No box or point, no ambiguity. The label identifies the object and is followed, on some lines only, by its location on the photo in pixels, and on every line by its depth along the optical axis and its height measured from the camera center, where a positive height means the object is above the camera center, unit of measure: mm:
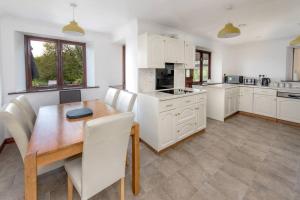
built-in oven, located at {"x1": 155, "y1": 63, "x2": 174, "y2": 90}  3273 +233
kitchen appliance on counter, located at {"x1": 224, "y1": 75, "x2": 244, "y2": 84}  4789 +275
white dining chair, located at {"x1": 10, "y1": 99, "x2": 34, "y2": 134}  1559 -311
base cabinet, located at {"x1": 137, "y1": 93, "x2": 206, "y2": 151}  2418 -536
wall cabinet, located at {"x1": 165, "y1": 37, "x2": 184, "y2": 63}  2811 +726
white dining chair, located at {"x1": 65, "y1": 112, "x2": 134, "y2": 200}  1061 -534
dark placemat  1836 -324
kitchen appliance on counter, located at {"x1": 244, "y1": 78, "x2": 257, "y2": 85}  4708 +210
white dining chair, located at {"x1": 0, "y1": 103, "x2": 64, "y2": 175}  1139 -324
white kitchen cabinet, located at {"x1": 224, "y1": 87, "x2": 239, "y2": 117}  4035 -369
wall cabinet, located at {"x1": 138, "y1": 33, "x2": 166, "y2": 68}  2572 +650
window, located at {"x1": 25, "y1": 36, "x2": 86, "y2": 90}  3146 +555
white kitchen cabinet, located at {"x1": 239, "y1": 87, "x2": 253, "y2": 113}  4391 -352
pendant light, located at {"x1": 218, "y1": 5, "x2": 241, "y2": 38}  2297 +864
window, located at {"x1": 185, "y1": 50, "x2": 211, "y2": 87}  4723 +662
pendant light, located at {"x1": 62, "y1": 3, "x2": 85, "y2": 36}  2025 +794
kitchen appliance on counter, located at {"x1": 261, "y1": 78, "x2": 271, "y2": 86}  4410 +177
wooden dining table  1024 -441
